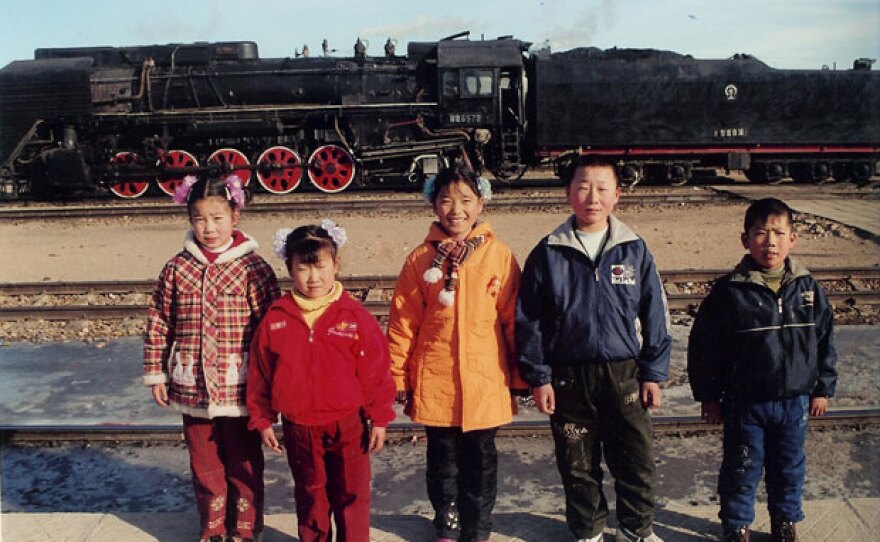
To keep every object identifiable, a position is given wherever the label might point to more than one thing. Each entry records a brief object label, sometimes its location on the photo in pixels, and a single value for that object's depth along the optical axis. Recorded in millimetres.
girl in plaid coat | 3111
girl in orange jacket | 3078
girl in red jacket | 2910
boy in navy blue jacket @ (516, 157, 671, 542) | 3006
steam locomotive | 15523
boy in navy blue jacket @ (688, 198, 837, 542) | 3092
